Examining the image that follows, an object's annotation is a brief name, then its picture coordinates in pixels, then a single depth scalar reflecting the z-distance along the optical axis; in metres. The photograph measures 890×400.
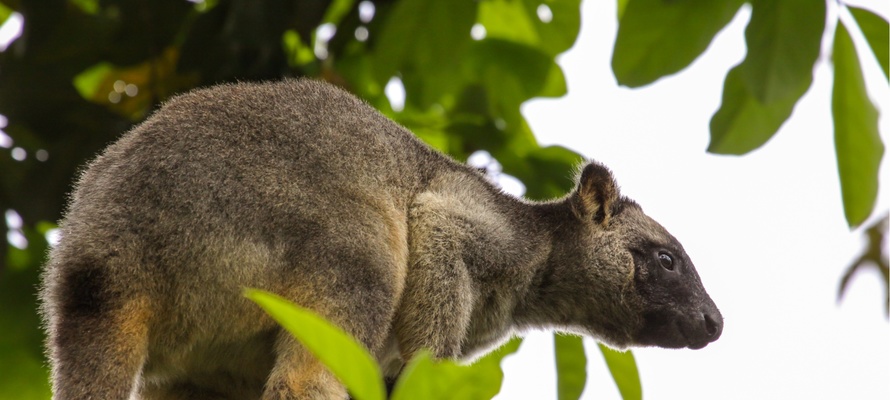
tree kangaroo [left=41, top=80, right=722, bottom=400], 8.37
